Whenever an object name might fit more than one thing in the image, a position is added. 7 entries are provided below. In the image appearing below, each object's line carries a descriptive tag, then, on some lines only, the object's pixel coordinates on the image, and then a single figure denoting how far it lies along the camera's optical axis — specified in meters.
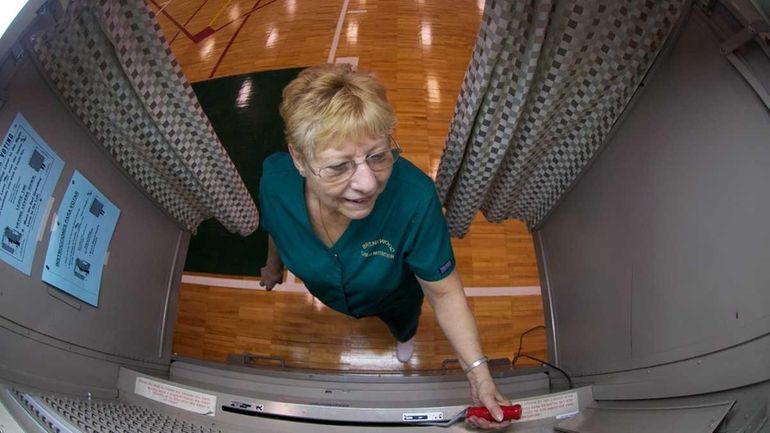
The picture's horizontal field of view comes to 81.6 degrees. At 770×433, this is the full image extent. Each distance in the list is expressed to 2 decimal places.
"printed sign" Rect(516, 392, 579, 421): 0.88
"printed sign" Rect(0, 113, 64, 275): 0.72
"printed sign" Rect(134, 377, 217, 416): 0.90
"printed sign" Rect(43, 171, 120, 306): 0.87
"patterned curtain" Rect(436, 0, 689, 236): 0.81
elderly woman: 0.67
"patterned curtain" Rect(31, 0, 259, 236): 0.82
